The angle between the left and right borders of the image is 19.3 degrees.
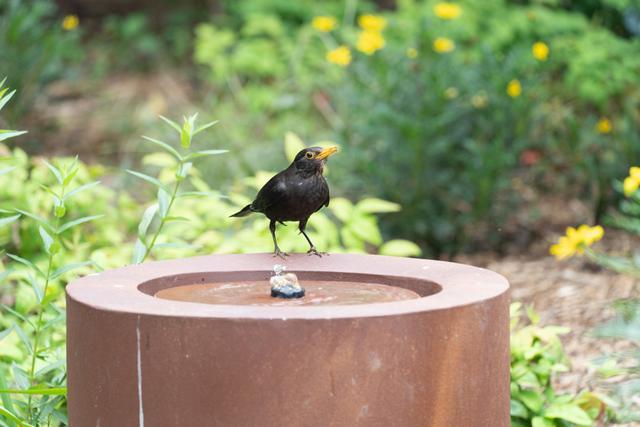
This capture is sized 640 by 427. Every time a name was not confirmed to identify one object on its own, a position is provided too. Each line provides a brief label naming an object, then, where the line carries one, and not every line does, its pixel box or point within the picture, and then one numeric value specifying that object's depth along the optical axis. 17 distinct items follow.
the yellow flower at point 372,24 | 11.01
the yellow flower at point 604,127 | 11.47
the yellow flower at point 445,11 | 10.91
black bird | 5.95
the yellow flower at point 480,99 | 10.88
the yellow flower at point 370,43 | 10.56
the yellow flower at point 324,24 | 11.78
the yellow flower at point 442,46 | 10.86
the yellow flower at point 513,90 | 10.71
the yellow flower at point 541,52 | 11.21
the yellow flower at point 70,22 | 14.45
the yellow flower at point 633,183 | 5.47
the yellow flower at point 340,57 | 10.69
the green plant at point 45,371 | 5.34
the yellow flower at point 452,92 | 10.75
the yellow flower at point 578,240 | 5.59
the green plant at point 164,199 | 5.59
